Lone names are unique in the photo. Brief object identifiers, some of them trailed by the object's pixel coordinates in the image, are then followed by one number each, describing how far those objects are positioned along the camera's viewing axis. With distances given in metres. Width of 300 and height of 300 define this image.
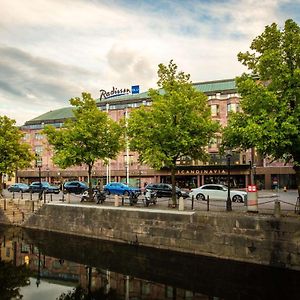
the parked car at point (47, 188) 44.44
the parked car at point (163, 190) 36.27
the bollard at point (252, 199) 20.22
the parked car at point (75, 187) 45.53
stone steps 31.53
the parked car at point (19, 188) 49.67
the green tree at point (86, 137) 29.88
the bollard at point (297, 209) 19.87
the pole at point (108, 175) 62.71
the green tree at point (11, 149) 37.22
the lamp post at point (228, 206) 21.52
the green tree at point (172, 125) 24.78
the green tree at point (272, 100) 17.67
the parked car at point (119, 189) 40.22
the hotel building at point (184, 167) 55.59
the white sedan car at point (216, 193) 30.57
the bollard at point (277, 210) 18.20
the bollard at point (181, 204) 22.89
